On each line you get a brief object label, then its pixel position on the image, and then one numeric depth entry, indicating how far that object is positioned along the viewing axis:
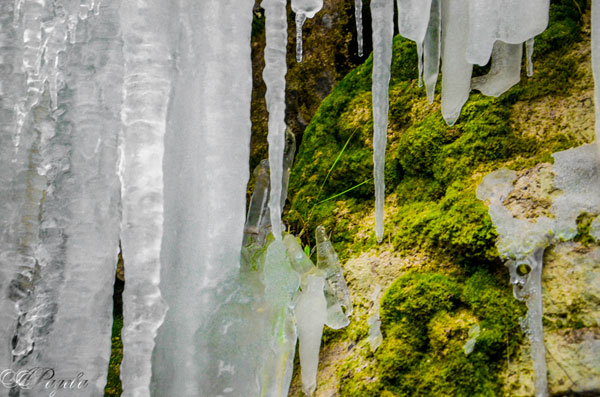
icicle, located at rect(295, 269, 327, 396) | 2.02
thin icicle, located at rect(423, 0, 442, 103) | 2.06
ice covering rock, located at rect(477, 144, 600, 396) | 1.69
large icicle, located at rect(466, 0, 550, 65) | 1.81
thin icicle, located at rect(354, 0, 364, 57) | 2.05
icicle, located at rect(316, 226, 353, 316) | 2.13
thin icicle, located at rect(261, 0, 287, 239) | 1.89
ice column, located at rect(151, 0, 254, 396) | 1.87
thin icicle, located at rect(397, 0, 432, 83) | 1.91
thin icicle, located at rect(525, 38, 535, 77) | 1.95
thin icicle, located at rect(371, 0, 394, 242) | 1.94
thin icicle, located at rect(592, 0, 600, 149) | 1.67
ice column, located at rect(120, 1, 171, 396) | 1.61
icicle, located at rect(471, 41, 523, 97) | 2.08
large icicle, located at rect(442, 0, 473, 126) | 2.02
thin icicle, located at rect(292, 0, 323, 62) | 1.88
